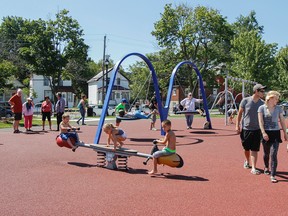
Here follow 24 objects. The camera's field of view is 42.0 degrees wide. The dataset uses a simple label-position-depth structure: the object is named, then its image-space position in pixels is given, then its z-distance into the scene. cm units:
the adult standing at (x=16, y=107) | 1619
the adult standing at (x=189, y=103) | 1734
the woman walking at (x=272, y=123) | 689
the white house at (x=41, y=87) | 7094
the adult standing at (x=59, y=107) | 1742
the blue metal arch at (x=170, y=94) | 1429
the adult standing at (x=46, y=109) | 1767
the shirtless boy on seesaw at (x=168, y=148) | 743
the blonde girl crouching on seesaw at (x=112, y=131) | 843
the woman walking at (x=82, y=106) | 2097
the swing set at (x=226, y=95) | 2058
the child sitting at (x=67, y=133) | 916
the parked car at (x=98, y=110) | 4127
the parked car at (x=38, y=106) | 4831
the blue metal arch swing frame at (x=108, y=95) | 1004
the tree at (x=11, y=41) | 6519
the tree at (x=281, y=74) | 4397
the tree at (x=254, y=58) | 4341
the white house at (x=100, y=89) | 7281
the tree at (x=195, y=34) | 4772
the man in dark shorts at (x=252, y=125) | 767
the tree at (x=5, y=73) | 2386
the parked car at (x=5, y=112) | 3130
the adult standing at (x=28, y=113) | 1665
